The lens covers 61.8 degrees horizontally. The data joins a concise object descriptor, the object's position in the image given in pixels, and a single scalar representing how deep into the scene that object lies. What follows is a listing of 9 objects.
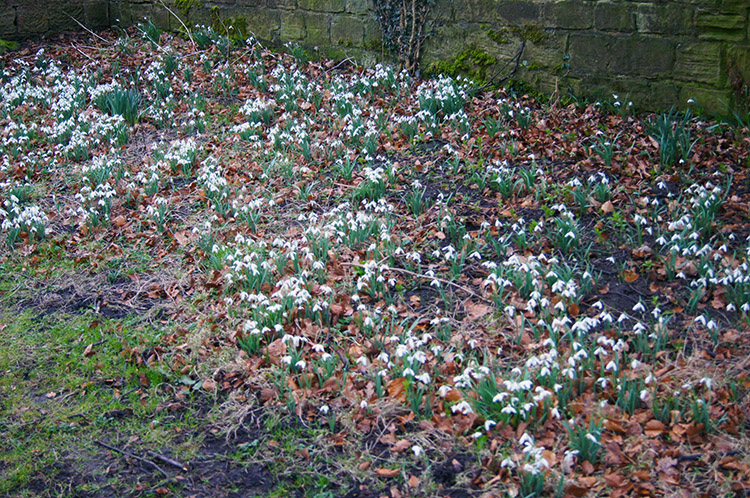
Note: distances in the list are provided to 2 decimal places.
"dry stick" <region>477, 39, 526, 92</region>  5.80
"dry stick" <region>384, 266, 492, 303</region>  3.36
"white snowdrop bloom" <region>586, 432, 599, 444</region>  2.27
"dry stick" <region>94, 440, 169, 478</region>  2.54
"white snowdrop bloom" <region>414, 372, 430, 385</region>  2.68
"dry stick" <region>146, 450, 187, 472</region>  2.54
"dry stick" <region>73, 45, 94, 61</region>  7.96
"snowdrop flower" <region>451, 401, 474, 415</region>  2.54
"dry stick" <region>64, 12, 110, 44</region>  8.56
